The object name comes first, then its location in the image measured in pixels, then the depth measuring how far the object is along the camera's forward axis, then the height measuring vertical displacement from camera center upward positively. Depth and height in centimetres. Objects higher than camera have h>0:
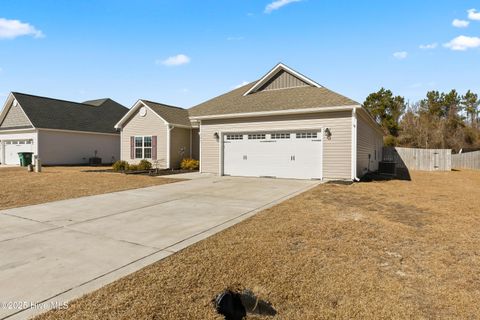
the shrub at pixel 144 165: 1788 -68
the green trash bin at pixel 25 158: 2161 -24
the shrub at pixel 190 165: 1820 -70
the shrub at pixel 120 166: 1828 -76
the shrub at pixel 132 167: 1786 -84
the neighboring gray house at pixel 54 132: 2259 +204
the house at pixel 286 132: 1272 +117
